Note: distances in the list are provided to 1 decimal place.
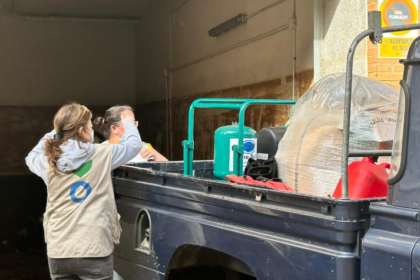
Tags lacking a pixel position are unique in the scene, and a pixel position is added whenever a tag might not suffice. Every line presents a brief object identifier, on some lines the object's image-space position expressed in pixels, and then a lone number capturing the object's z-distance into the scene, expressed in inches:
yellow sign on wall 231.9
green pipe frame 162.9
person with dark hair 182.7
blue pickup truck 81.7
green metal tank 168.6
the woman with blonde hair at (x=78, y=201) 130.0
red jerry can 105.6
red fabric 130.9
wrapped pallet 132.1
